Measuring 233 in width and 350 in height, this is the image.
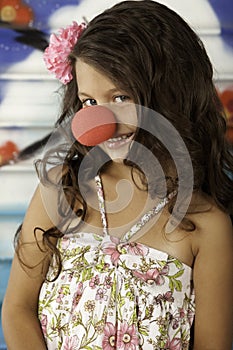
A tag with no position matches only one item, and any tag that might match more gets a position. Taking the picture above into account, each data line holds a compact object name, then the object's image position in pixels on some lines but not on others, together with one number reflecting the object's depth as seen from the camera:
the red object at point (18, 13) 2.35
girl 1.95
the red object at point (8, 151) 2.40
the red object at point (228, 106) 2.38
